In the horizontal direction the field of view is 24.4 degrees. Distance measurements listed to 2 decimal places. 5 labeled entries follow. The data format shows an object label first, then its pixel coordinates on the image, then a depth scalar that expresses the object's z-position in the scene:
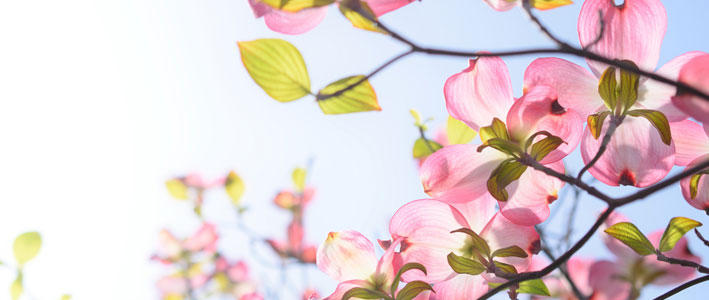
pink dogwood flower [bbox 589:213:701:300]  0.92
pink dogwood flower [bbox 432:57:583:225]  0.85
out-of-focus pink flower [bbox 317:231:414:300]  0.88
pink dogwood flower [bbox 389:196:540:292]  0.86
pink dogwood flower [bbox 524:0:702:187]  0.82
